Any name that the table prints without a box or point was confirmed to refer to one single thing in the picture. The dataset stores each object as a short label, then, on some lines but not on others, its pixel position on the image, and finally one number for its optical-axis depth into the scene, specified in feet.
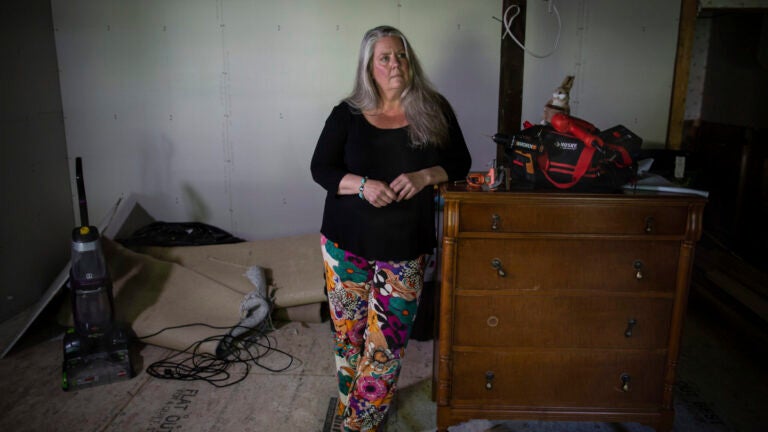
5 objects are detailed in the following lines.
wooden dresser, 5.93
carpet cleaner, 8.19
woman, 6.00
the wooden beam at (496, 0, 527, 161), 7.77
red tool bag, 5.95
